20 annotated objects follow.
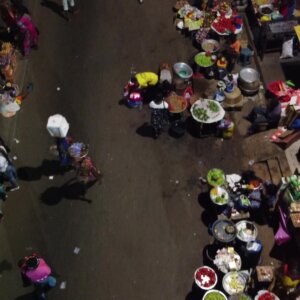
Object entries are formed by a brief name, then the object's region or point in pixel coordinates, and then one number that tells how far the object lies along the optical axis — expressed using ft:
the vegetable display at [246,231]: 39.70
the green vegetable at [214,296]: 37.19
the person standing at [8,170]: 43.73
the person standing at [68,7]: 61.46
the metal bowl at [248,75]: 51.35
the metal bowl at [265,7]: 56.03
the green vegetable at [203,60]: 53.11
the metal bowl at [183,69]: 52.49
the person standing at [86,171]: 44.09
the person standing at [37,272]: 37.42
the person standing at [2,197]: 44.52
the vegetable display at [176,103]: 48.52
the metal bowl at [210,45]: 54.90
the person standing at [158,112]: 47.44
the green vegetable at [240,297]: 36.82
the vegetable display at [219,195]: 41.96
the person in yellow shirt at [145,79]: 50.06
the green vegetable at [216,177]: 43.27
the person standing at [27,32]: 55.31
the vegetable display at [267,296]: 36.31
